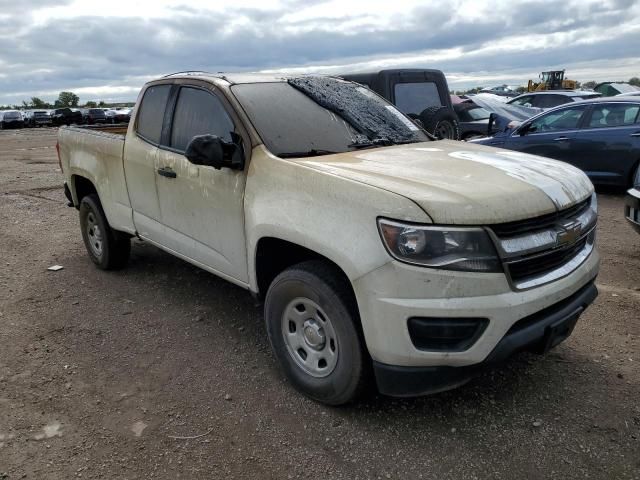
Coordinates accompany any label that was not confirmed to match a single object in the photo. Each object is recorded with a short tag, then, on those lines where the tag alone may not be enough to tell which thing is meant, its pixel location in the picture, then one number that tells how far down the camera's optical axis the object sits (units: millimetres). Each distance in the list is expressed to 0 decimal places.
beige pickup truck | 2473
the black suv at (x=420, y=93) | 7254
